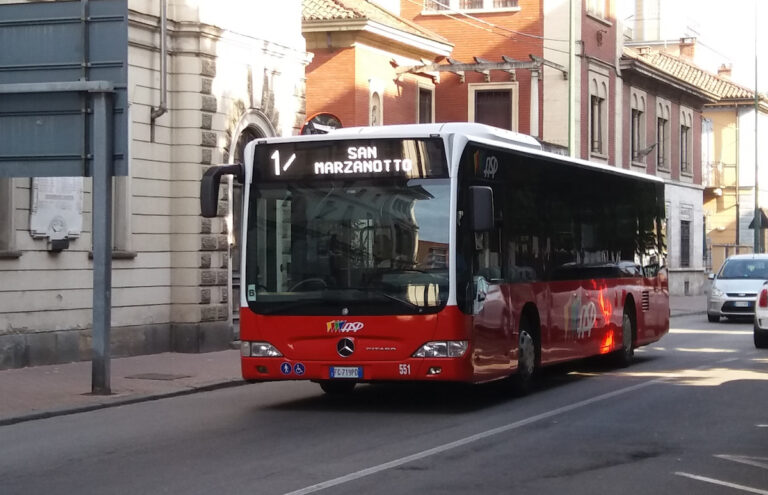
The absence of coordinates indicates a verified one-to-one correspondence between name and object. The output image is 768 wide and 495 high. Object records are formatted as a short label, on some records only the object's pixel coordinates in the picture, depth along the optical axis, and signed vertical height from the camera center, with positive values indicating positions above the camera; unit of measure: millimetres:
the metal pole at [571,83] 31281 +4167
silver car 34750 -394
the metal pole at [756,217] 52375 +2053
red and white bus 14031 +140
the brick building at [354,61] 34312 +5244
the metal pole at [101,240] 15977 +340
